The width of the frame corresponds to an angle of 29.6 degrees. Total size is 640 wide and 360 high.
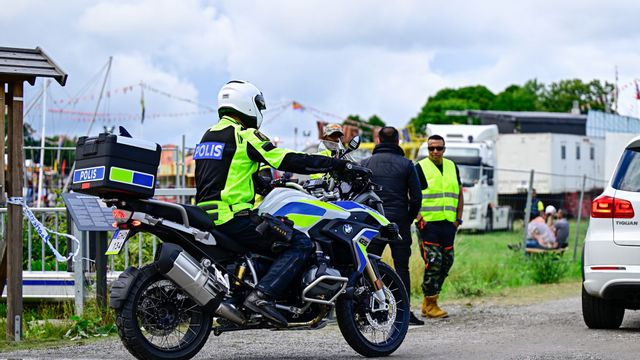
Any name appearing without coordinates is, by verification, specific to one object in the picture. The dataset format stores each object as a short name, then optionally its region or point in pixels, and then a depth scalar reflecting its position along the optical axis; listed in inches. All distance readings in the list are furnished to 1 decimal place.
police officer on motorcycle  319.0
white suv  398.0
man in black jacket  455.8
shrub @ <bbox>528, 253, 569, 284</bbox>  677.9
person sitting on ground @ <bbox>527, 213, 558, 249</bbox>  837.2
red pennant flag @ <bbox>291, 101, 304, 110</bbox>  1711.4
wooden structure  393.1
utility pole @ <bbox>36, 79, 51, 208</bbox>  710.5
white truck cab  1096.7
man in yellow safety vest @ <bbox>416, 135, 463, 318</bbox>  485.4
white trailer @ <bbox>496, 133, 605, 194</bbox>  1574.8
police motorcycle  300.8
